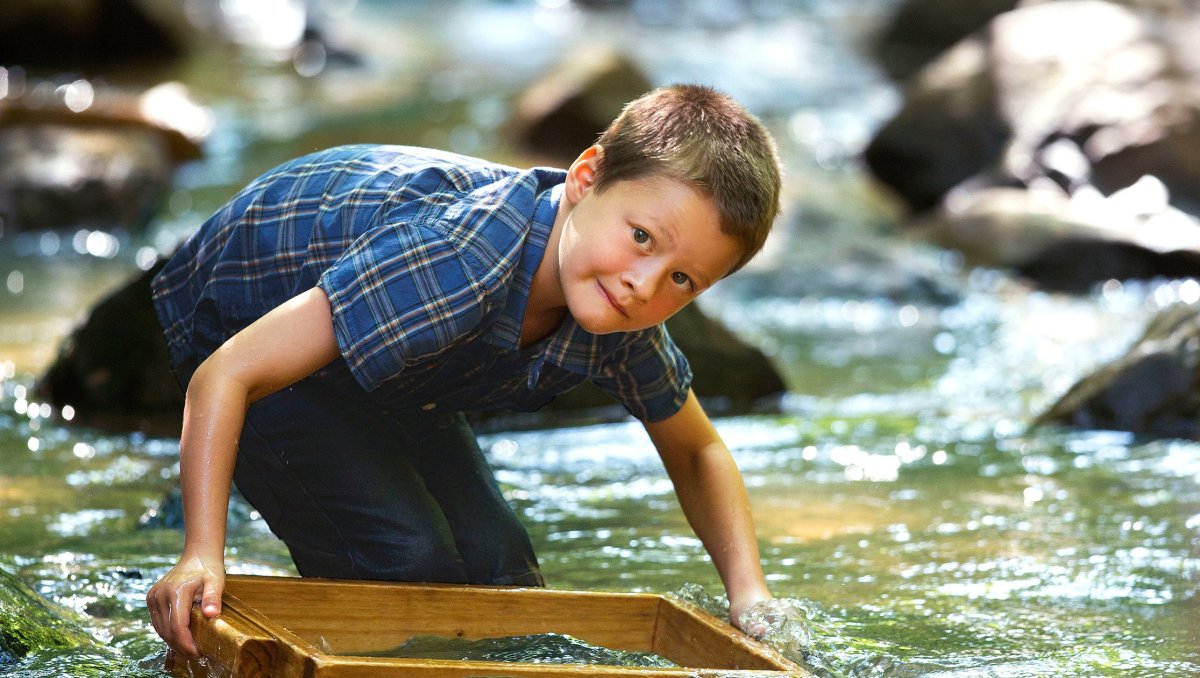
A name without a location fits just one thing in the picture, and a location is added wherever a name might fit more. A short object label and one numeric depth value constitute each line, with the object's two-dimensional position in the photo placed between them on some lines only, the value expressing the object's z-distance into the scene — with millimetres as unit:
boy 4797
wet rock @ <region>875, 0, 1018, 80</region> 29031
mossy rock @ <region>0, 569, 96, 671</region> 5078
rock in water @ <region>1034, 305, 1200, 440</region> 10133
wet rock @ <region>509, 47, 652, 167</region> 20500
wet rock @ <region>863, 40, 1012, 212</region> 20344
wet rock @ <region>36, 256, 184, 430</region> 10117
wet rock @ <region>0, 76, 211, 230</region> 17859
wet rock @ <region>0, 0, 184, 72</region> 25562
